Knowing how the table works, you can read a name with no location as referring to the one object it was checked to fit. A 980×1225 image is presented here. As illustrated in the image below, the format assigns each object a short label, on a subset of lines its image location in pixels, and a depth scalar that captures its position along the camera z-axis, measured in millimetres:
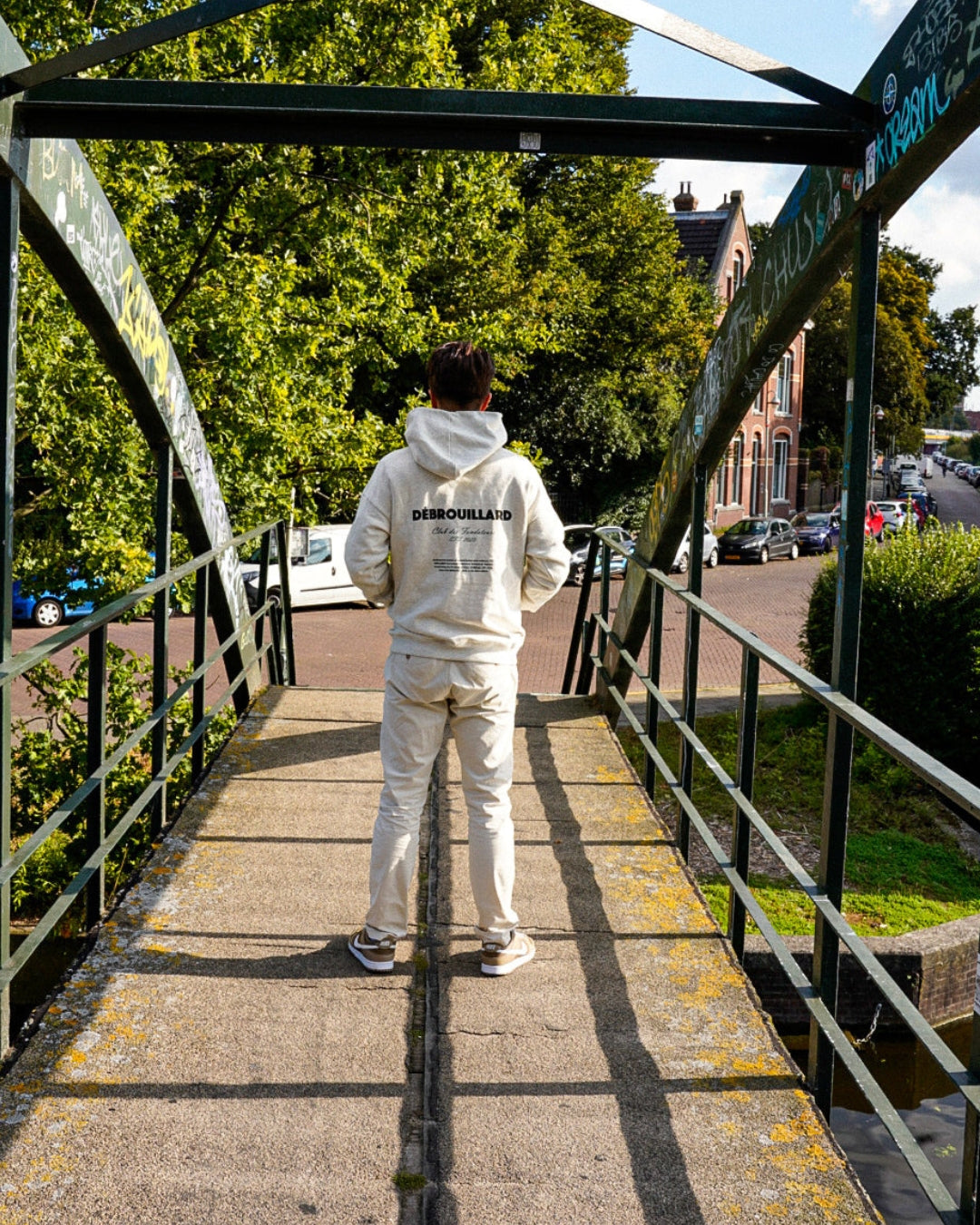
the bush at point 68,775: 8773
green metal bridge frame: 3129
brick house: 43344
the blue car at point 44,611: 19088
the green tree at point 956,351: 71000
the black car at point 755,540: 34344
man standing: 3600
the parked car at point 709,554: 30609
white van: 21953
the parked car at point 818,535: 37906
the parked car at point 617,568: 27922
